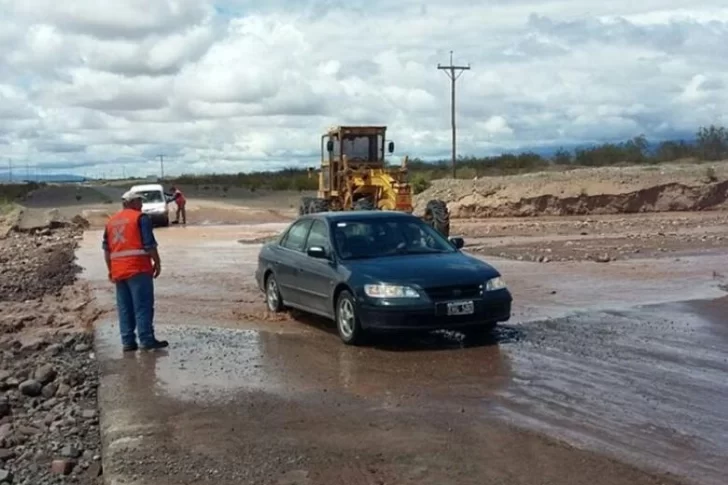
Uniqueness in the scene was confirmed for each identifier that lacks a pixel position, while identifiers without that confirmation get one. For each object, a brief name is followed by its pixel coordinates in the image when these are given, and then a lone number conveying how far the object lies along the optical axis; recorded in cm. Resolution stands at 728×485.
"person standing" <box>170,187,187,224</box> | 4709
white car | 4394
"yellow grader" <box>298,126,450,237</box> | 2758
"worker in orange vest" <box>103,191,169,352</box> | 1174
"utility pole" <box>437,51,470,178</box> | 5904
